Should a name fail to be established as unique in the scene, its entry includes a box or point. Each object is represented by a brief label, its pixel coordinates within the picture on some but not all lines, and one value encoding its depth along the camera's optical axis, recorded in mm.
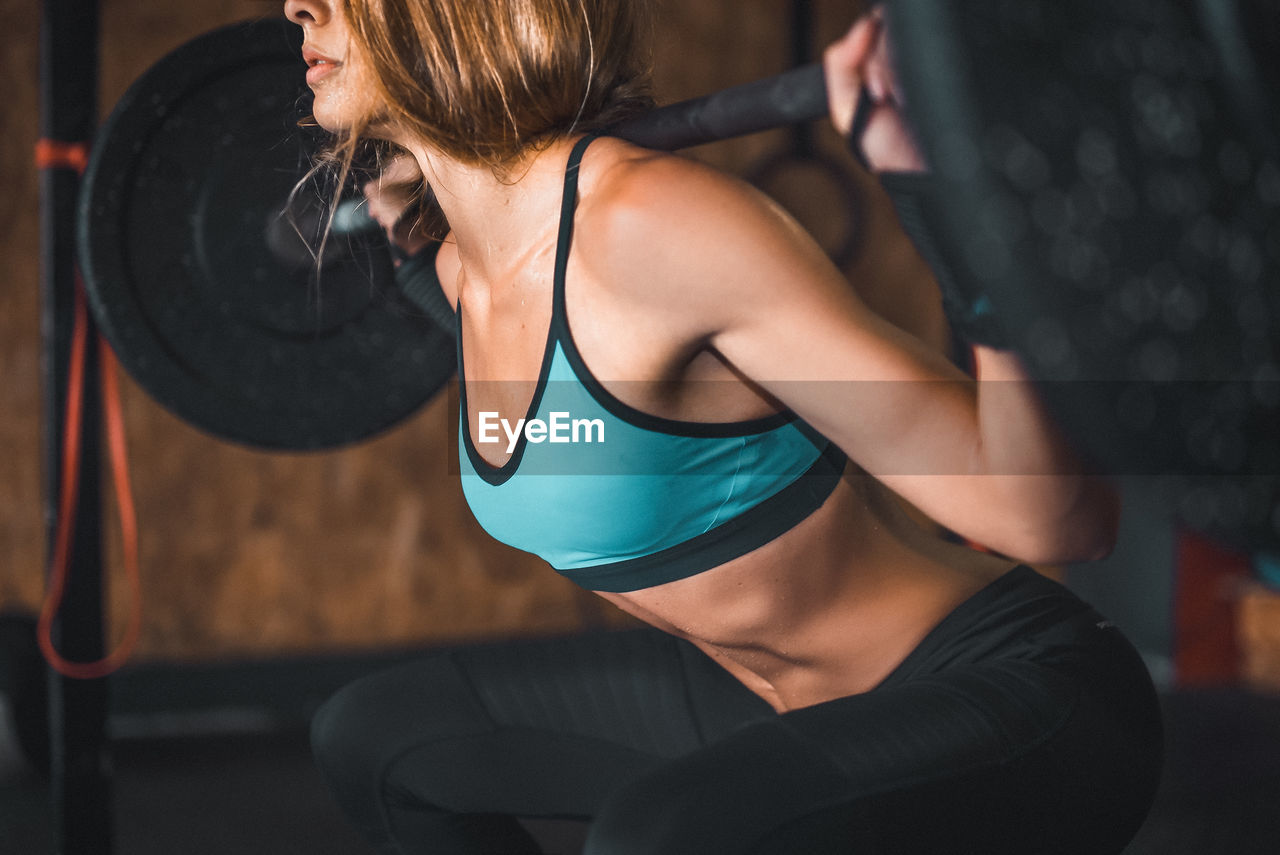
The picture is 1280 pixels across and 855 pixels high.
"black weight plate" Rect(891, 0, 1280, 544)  523
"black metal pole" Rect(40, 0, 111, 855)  1363
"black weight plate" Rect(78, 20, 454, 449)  1288
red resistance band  1368
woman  678
